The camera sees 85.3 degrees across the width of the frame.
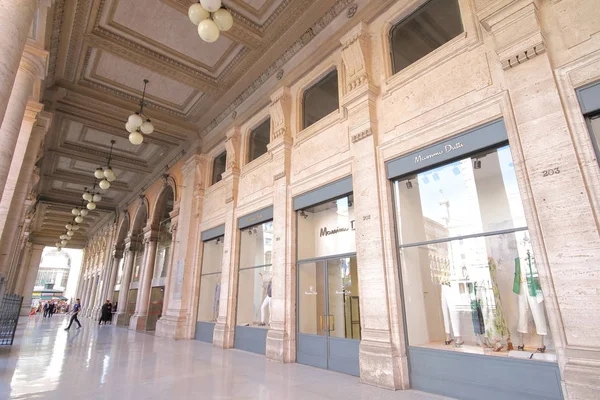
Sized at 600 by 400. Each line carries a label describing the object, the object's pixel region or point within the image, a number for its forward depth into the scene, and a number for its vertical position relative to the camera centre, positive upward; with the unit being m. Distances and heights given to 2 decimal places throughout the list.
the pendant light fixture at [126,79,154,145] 7.50 +3.88
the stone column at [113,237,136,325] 16.11 +0.70
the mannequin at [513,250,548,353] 3.92 -0.03
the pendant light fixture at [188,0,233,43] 4.37 +3.69
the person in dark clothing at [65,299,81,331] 13.51 -0.35
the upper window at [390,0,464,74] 5.27 +4.42
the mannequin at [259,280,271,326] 7.91 -0.13
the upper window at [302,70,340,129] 7.20 +4.43
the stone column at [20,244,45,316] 29.16 +2.49
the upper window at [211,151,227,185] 11.17 +4.49
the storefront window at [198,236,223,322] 10.07 +0.58
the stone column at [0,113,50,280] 7.16 +2.69
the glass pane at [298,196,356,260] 6.52 +1.41
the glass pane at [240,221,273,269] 8.19 +1.38
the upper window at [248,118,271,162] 9.23 +4.43
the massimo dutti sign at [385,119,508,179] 4.30 +2.07
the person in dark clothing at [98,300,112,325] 16.94 -0.60
